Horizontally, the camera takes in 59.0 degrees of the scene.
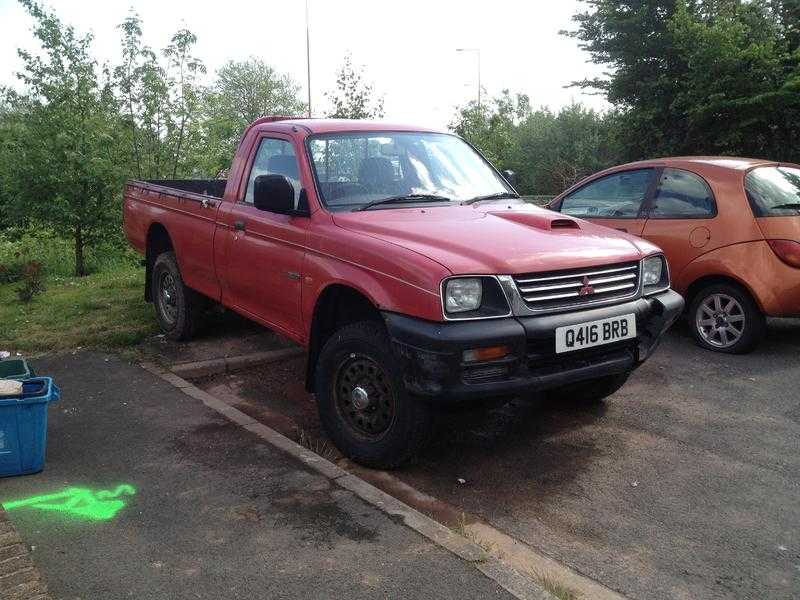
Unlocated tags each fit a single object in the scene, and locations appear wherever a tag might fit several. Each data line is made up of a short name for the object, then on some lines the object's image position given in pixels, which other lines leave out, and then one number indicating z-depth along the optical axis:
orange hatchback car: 5.91
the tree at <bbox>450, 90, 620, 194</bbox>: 24.53
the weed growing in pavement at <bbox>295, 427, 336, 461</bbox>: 4.36
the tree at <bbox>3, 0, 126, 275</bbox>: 10.41
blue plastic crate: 3.74
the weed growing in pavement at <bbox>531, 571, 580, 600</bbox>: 2.77
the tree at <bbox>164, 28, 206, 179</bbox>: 11.39
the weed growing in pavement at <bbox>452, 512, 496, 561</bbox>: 3.16
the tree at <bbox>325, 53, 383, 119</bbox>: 12.20
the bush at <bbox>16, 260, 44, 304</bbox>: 8.51
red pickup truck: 3.52
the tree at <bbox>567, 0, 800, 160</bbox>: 12.17
